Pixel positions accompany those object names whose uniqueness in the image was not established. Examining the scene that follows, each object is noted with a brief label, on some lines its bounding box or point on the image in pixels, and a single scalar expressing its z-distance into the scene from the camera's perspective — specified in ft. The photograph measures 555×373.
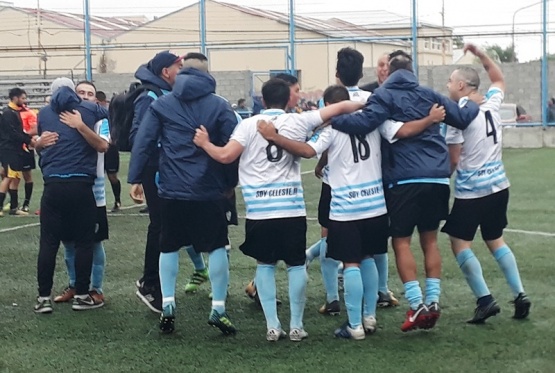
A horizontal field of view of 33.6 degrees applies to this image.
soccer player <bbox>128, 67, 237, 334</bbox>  21.89
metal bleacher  108.78
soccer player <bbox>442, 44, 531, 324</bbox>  22.41
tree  110.92
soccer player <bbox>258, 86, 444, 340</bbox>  21.15
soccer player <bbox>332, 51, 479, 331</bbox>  21.08
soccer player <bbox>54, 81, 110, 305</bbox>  25.77
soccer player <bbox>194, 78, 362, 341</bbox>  21.13
